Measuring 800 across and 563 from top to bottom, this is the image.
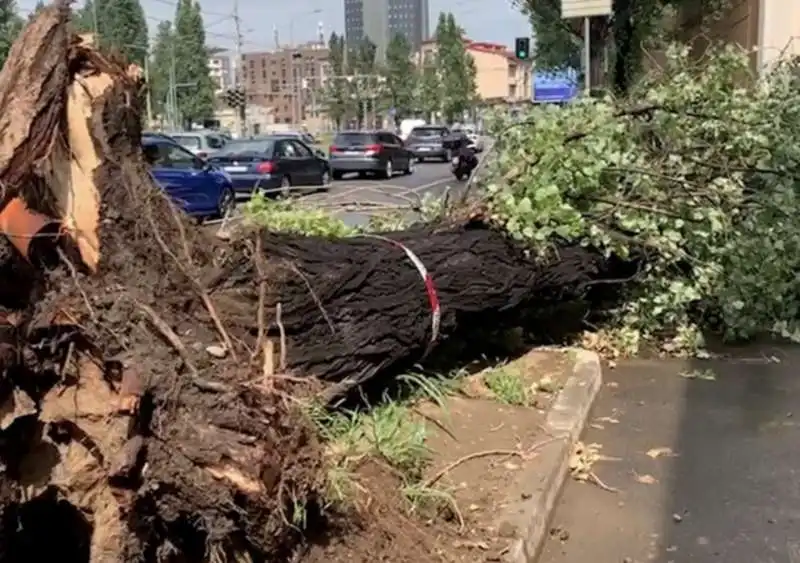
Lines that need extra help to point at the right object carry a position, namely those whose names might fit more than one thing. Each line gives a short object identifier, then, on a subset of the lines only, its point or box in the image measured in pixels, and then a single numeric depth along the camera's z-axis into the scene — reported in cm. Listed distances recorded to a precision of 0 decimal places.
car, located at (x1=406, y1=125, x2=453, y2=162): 4931
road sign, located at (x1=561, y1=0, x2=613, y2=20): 1372
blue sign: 3153
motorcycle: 2955
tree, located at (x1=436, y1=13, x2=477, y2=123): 9572
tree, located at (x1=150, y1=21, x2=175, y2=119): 7088
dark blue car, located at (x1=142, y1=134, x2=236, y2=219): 1892
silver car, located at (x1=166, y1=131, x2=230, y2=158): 3097
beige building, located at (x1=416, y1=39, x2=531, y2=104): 12588
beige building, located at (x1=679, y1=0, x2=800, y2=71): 2159
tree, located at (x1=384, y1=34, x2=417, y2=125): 9781
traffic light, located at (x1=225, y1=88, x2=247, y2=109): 5329
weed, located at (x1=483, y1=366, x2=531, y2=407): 652
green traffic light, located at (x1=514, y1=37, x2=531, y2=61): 2638
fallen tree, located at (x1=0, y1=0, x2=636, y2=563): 350
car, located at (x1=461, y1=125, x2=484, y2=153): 3403
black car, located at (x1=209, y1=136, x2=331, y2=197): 2591
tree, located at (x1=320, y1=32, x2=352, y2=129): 8994
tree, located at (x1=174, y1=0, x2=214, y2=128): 8294
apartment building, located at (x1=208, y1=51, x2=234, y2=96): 9544
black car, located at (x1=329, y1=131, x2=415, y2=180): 3647
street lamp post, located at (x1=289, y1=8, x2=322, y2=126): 11388
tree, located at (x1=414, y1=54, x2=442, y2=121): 9594
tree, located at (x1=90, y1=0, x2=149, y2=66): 4938
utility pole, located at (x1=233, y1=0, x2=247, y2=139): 5558
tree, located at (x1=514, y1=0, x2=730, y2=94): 2367
